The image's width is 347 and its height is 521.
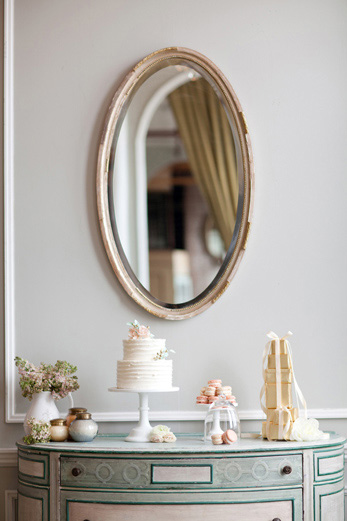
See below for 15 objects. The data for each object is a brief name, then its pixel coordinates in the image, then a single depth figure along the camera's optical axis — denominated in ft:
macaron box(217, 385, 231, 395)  10.33
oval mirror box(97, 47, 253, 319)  11.39
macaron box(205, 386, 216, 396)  10.34
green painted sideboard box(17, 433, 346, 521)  9.20
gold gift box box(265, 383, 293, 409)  10.16
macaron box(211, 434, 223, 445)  9.61
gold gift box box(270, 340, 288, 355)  10.32
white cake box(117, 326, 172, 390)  10.03
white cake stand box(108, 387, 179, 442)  9.97
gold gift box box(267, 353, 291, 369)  10.23
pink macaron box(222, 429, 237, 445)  9.61
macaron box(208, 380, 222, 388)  10.44
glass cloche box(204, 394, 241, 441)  9.97
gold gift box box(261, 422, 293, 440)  9.89
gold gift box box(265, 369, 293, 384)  10.19
